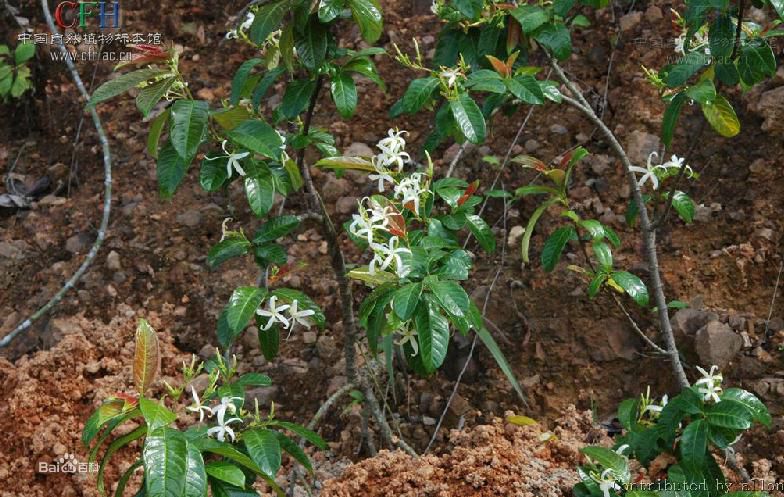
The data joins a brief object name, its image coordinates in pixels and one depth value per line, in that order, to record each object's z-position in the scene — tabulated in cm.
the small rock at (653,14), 308
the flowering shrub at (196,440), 141
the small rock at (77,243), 314
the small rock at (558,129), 295
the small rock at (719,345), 226
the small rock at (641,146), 278
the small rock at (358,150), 310
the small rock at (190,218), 310
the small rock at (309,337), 270
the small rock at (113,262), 301
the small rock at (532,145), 295
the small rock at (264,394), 256
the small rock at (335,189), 306
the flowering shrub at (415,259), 159
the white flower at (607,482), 172
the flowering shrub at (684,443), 166
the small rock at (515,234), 277
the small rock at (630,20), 310
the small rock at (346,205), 299
